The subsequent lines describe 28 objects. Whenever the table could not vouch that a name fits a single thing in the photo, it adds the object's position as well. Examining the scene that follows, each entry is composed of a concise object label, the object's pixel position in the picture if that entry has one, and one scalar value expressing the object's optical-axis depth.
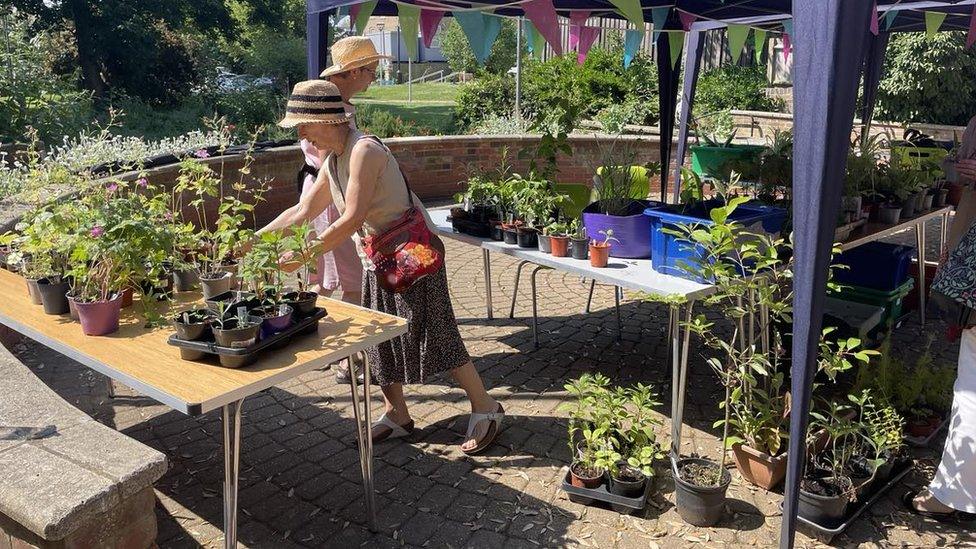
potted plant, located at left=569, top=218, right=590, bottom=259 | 3.60
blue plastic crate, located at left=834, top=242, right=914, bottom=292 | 4.75
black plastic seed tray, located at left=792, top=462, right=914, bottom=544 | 2.79
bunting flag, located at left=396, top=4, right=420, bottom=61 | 4.73
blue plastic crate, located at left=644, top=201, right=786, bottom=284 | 3.17
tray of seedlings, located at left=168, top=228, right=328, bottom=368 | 2.25
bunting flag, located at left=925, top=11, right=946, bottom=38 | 5.85
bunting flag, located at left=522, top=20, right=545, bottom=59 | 6.01
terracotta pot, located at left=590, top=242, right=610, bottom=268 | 3.45
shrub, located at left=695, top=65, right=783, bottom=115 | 14.55
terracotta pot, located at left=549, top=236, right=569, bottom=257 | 3.69
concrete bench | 1.86
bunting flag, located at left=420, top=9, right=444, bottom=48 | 4.83
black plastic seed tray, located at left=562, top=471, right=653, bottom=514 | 2.96
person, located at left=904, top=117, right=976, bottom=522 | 2.78
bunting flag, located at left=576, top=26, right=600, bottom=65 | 6.27
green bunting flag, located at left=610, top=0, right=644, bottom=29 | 3.48
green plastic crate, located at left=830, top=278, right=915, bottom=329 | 4.62
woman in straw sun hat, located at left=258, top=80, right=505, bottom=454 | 2.93
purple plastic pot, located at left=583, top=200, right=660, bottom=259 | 3.54
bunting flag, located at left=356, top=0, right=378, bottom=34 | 4.51
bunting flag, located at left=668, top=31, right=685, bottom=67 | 6.00
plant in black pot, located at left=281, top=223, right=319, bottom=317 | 2.52
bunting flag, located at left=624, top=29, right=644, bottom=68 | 6.73
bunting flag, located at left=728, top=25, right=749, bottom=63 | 6.48
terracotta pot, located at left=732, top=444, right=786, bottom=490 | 3.10
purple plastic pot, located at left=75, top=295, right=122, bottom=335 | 2.47
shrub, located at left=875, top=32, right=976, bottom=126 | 12.33
